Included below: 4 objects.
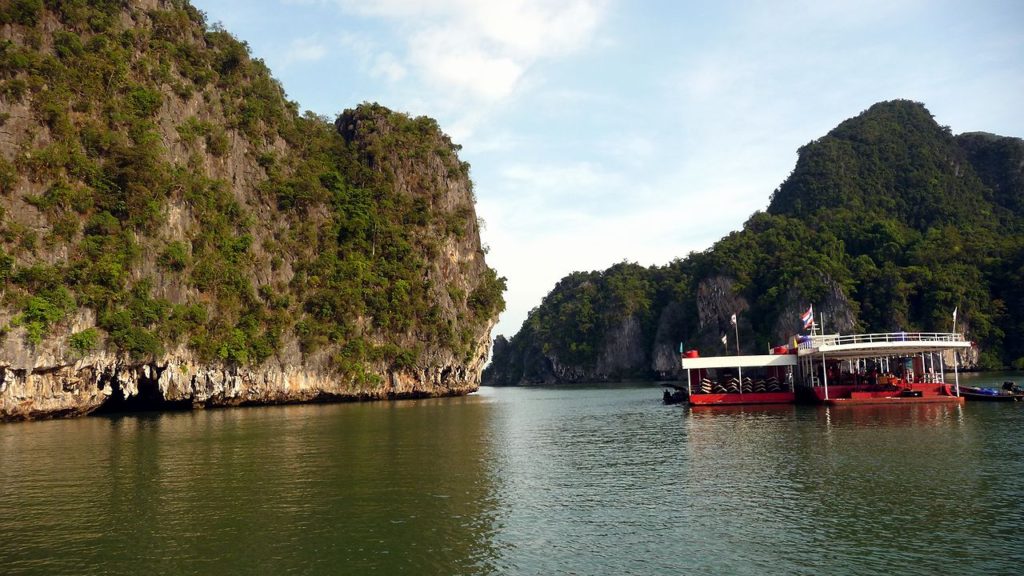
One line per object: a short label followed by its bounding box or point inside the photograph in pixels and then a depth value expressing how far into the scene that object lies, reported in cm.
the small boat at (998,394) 3759
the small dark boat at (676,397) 4782
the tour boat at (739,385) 4150
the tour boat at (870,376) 3631
